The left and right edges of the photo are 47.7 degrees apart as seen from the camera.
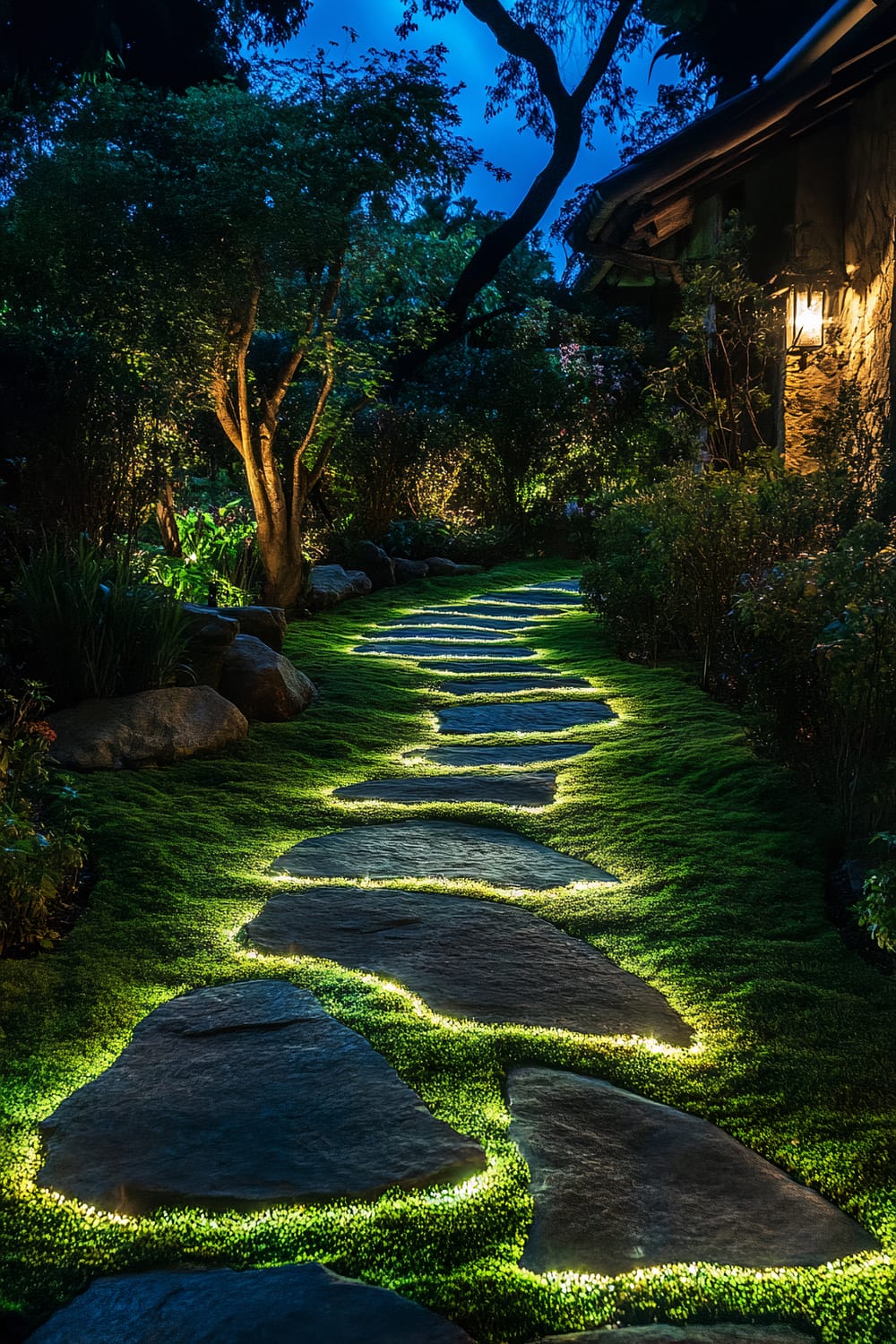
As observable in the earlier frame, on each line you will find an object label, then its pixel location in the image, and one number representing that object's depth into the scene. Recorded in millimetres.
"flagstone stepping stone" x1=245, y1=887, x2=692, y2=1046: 2285
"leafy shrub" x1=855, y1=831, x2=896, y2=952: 2320
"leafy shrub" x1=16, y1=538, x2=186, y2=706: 4621
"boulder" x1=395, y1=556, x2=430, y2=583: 12766
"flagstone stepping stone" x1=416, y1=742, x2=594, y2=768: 4539
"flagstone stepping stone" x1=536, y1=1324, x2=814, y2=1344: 1354
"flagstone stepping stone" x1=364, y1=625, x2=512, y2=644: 8327
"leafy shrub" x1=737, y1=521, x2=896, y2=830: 3383
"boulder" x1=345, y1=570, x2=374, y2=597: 11266
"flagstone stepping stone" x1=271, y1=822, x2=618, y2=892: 3125
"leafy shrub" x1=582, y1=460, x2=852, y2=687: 5391
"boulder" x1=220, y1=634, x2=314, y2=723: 5246
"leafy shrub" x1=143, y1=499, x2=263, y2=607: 7793
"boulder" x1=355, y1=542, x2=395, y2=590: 12148
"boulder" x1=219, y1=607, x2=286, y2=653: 6348
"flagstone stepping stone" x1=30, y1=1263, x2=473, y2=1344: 1334
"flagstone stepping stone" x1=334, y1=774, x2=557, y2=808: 3939
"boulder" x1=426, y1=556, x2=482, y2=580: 13406
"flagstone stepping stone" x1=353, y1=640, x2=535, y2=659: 7453
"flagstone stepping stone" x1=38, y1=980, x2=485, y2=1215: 1657
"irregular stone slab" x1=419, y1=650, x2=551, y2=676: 6887
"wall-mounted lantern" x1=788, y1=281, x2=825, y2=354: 7164
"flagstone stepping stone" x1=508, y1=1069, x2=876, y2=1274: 1523
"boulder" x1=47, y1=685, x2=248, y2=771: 4234
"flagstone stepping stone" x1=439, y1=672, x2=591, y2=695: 6133
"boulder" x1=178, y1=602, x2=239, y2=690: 5148
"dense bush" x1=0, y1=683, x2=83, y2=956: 2578
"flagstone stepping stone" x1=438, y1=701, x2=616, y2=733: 5199
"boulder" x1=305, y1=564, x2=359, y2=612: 10103
